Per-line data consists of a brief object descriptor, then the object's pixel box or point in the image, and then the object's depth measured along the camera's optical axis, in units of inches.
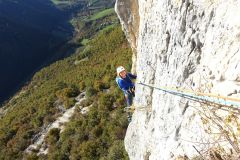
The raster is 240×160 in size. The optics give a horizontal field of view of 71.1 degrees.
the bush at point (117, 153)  401.4
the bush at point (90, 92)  665.1
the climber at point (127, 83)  241.5
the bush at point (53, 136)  579.2
